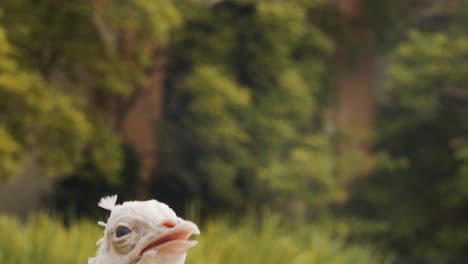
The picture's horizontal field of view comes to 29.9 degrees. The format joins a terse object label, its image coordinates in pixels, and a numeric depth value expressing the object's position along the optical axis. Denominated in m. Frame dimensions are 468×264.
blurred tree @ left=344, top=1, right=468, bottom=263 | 15.47
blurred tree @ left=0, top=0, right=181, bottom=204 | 11.52
